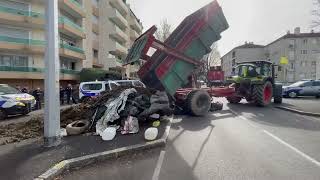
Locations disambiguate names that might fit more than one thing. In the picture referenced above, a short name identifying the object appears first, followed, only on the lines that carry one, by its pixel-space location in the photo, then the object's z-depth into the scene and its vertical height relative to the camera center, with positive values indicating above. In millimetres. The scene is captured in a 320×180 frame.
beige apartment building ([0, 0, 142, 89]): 12976 +5612
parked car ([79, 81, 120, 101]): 8999 -37
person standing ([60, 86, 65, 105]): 10644 -712
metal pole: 3357 +83
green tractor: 7916 +256
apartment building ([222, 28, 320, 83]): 31932 +7484
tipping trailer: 5438 +1366
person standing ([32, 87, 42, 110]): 8962 -650
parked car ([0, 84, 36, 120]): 6191 -734
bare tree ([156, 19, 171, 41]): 28276 +11944
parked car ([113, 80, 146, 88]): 8903 +341
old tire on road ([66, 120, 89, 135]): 4045 -1237
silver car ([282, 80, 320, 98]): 12464 -147
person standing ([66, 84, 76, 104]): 10743 -478
